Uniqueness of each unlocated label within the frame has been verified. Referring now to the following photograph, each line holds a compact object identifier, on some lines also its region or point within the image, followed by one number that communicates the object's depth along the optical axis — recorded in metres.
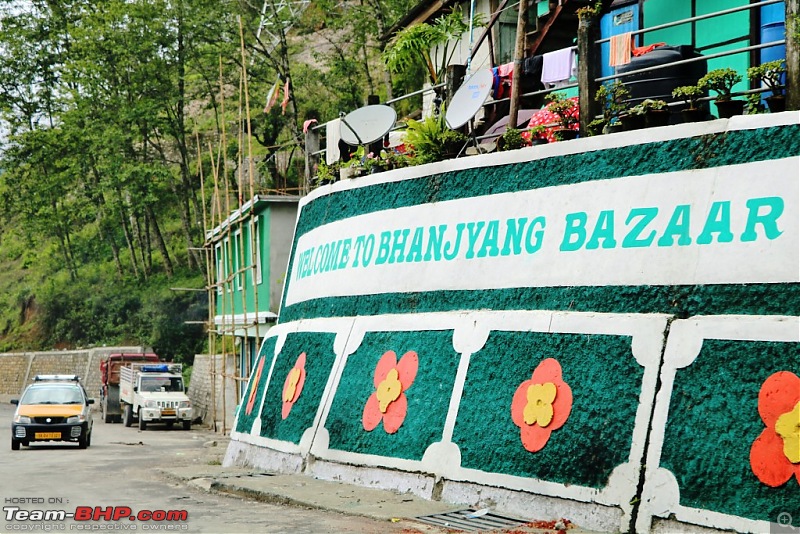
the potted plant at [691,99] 9.96
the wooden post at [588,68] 11.27
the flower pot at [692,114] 9.95
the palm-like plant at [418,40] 20.78
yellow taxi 23.72
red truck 39.84
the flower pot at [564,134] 11.57
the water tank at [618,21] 17.00
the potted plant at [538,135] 12.03
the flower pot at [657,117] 10.20
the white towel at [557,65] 16.94
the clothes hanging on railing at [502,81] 16.47
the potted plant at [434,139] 13.28
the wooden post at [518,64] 12.84
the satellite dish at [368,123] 15.13
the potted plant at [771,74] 9.62
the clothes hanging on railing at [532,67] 16.56
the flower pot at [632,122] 10.35
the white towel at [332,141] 17.21
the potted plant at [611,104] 10.89
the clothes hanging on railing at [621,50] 12.09
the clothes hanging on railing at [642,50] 13.18
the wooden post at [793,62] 9.35
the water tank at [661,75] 11.56
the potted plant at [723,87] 9.78
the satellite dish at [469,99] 12.72
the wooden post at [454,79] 14.42
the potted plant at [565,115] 11.60
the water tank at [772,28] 13.72
